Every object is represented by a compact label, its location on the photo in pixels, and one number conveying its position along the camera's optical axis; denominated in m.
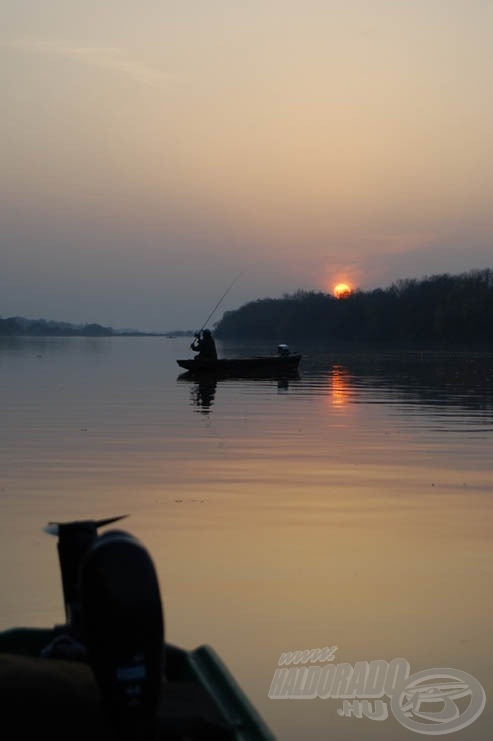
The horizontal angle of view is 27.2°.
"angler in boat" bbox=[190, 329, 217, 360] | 43.06
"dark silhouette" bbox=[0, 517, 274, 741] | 3.82
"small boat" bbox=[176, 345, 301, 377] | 44.22
